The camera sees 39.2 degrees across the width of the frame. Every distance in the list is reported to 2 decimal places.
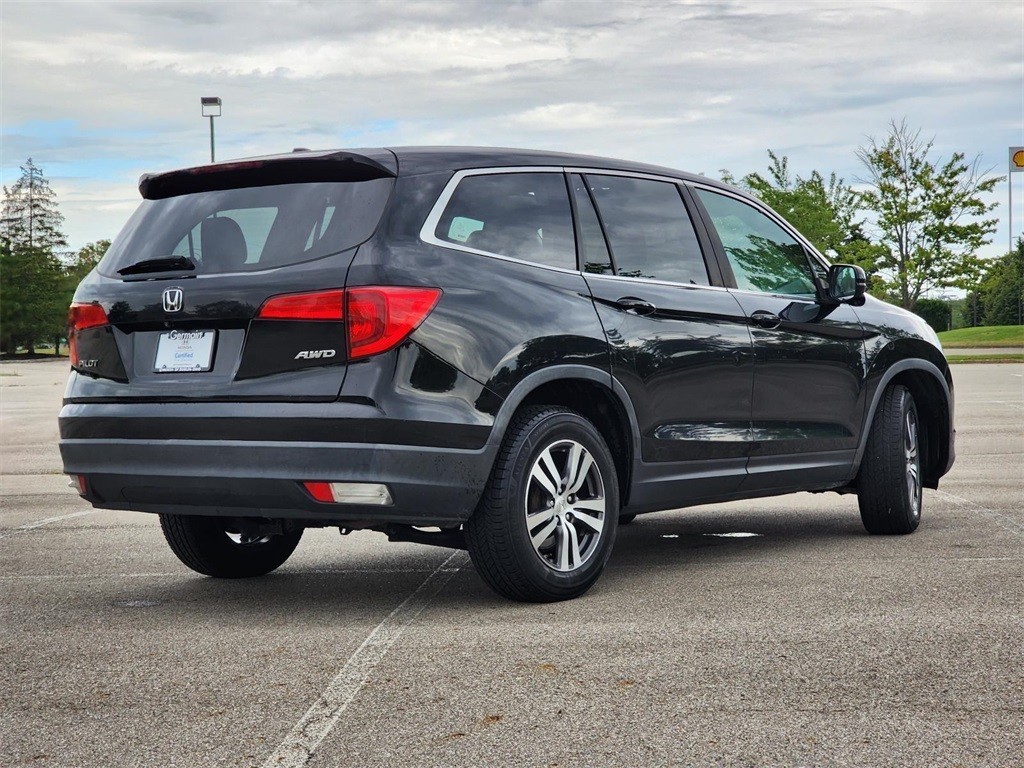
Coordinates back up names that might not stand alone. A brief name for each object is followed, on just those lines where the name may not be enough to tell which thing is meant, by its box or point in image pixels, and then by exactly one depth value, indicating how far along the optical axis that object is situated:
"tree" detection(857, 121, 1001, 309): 50.75
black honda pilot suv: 5.32
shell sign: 33.91
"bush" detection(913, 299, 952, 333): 77.62
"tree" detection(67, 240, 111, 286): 96.71
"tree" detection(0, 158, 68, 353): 85.69
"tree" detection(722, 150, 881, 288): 53.59
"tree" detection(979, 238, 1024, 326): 82.31
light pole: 34.91
